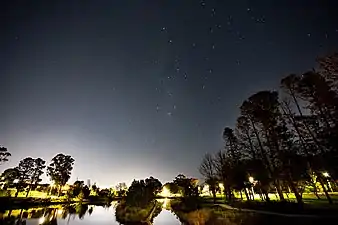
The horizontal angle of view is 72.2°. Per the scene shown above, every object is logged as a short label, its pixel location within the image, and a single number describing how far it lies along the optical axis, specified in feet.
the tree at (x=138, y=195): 89.71
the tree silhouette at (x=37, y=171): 201.09
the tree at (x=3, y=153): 150.71
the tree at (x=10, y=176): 191.83
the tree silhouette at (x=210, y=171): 179.11
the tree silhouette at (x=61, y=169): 212.02
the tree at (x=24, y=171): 192.95
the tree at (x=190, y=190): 168.30
